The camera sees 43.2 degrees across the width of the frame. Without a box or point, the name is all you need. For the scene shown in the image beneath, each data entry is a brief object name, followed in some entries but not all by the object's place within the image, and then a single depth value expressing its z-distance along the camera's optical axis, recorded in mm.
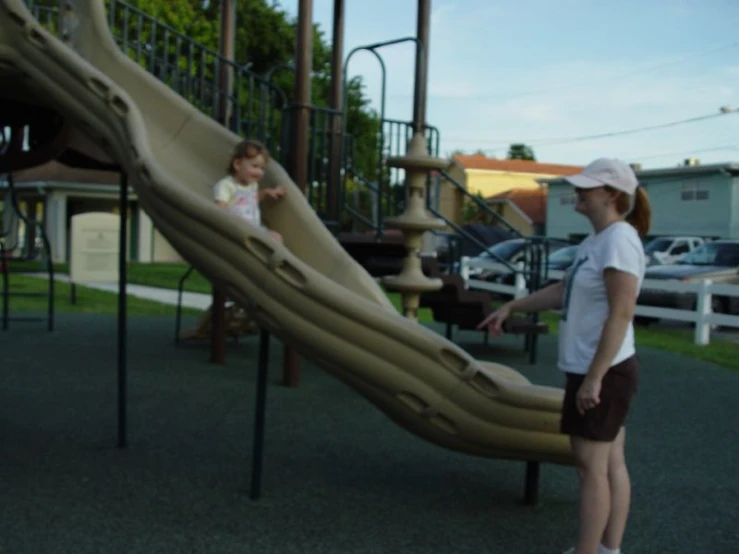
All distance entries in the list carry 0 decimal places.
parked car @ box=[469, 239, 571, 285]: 19250
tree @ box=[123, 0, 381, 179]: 32562
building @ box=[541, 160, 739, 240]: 32531
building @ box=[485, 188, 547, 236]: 47406
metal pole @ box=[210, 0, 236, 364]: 8555
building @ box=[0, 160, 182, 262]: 31344
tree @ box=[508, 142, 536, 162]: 89812
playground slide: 3996
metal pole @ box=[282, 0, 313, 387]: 7035
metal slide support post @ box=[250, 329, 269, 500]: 4594
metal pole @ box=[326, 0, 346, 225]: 7859
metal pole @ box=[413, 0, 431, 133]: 7648
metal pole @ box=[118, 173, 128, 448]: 5504
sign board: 19359
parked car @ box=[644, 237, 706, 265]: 24578
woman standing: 3213
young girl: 5133
